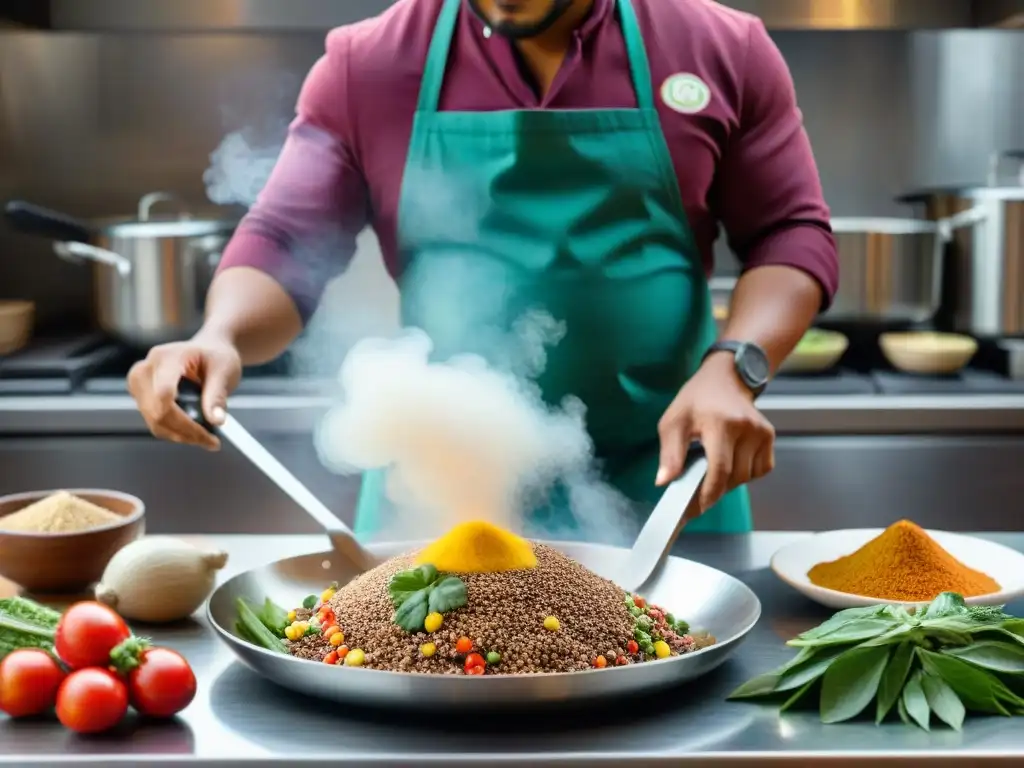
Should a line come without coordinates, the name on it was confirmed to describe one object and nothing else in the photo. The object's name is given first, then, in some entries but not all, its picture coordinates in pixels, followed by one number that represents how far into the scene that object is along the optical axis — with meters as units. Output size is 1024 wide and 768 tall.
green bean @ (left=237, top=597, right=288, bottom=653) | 1.28
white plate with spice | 1.41
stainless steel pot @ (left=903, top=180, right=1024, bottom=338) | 3.04
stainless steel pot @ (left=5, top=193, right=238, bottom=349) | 3.01
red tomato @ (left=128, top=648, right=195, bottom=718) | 1.14
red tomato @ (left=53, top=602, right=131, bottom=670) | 1.15
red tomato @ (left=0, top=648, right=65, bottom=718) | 1.14
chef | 1.99
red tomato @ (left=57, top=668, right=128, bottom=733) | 1.11
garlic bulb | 1.43
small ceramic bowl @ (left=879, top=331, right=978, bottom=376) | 3.02
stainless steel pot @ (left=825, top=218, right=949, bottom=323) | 3.13
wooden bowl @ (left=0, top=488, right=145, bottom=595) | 1.50
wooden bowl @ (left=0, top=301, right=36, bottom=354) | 3.14
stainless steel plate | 1.08
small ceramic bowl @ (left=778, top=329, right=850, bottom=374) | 3.02
